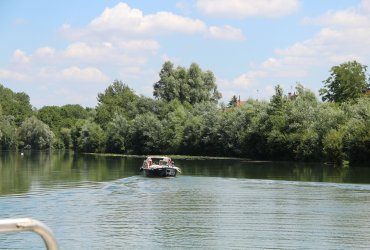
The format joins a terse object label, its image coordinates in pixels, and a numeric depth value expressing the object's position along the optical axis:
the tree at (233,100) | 142.55
